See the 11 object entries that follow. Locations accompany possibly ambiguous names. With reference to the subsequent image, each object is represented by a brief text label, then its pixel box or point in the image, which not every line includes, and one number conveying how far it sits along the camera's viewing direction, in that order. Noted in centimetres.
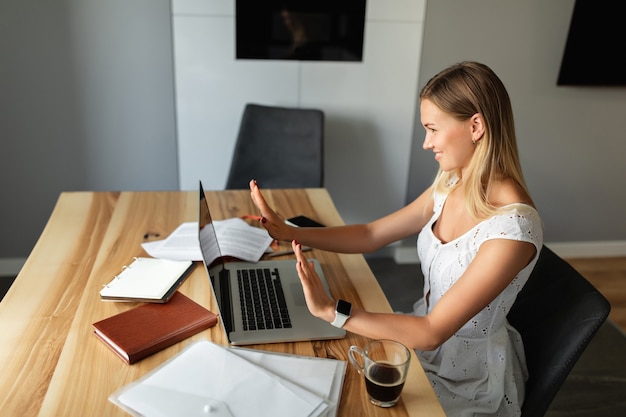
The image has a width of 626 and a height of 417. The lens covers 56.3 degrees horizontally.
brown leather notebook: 115
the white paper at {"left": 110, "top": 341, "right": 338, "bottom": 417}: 98
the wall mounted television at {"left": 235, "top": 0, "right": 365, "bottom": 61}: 284
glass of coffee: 102
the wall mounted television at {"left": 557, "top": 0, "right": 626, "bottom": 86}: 303
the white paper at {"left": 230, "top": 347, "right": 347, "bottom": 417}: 106
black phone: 186
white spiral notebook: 134
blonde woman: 121
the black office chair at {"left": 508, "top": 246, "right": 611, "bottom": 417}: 123
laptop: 123
